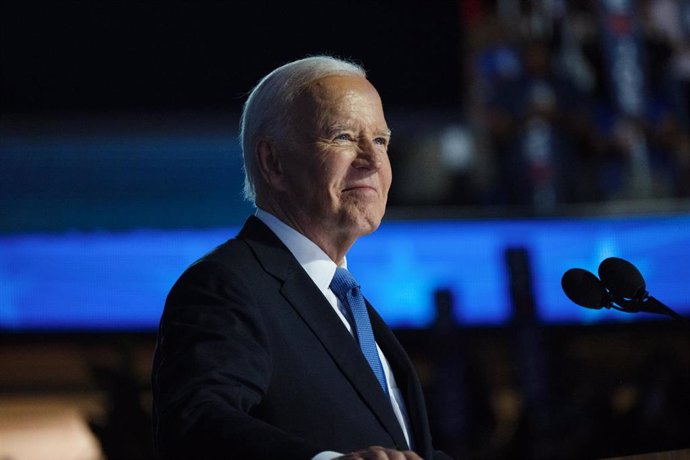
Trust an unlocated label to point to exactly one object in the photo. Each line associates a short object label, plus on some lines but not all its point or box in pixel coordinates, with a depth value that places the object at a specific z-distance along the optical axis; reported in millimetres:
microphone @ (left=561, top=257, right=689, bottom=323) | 6676
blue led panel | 11164
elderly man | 6376
